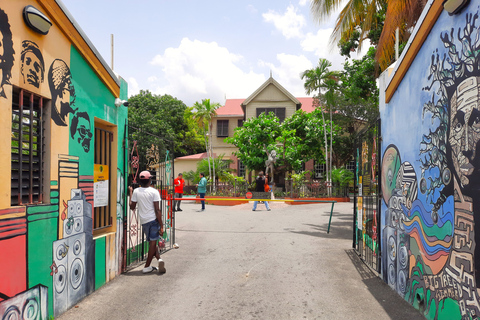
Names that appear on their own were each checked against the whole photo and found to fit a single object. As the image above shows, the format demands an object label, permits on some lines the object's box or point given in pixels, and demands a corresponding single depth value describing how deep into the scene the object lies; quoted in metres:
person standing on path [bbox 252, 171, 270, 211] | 17.25
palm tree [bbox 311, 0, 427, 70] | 8.88
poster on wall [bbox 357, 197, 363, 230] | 8.25
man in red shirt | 16.98
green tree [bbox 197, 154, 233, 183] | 29.09
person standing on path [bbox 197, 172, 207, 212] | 17.77
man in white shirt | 6.78
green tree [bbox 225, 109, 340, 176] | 25.31
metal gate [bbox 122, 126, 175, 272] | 7.12
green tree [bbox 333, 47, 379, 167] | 26.61
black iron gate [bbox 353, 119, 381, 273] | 6.86
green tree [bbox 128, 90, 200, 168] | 36.19
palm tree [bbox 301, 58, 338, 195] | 22.28
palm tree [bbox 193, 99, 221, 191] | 29.12
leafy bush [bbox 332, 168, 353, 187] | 23.41
